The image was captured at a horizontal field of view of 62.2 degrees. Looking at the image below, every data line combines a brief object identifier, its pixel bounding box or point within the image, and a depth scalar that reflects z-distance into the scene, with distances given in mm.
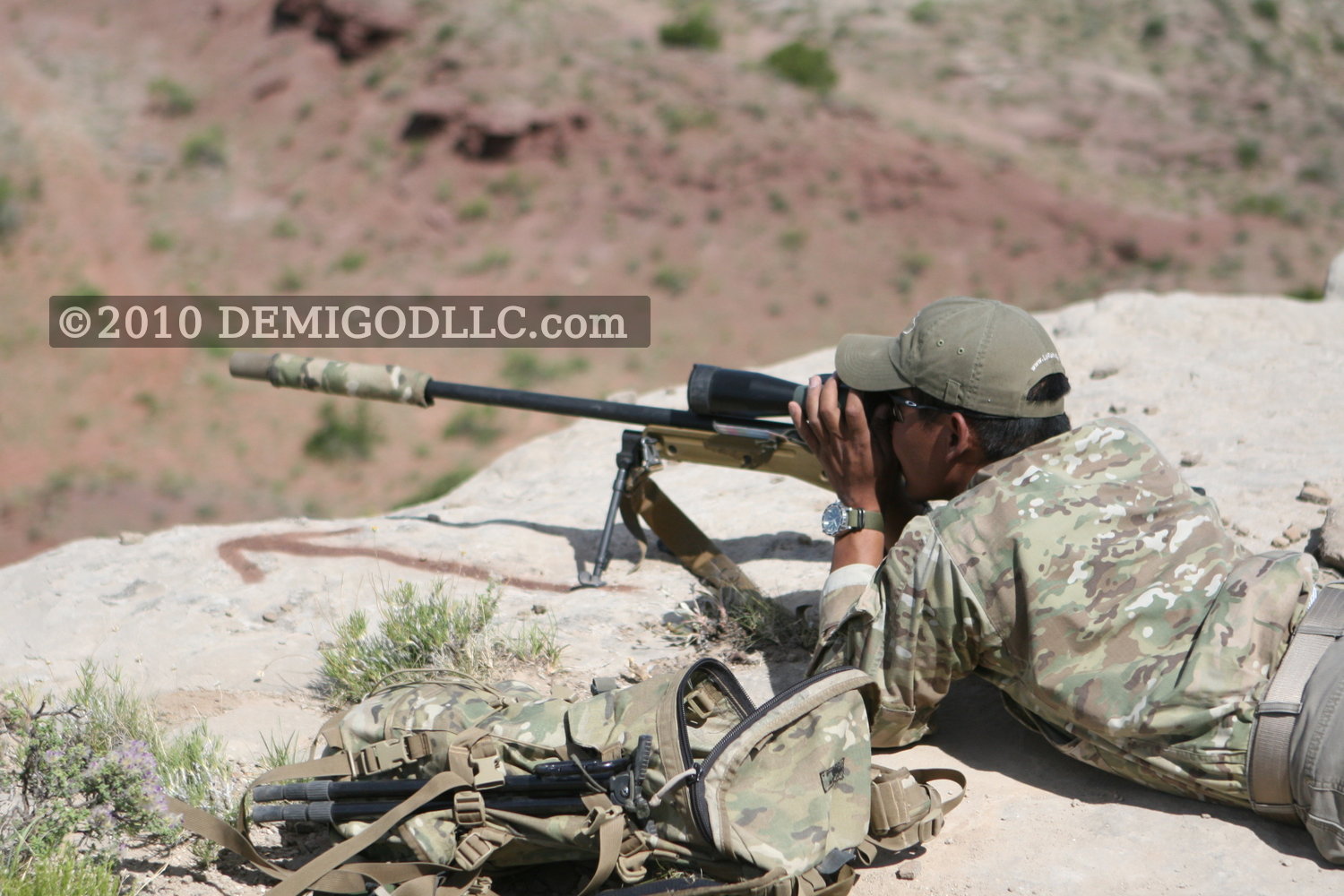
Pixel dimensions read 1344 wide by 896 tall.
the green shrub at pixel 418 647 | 3463
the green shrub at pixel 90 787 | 2686
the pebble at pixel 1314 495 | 4062
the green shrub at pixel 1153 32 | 24500
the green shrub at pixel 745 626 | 3641
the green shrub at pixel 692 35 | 23438
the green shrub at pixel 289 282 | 18484
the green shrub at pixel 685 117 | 21047
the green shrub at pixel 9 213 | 19219
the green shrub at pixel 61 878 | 2438
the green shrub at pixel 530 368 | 16000
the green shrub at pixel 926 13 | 25328
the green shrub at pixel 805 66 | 22234
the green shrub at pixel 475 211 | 19828
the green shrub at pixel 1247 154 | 21344
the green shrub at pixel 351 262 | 18891
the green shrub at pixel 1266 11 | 24969
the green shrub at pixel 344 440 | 14977
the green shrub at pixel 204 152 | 21031
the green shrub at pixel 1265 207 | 19828
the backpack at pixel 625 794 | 2365
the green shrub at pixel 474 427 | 15266
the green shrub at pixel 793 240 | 19500
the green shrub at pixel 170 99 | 22219
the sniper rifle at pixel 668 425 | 3857
